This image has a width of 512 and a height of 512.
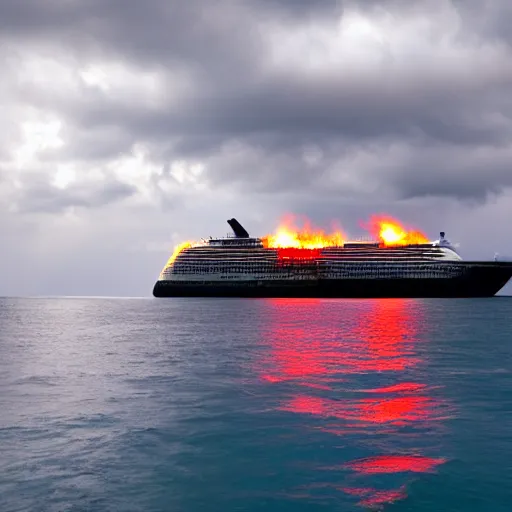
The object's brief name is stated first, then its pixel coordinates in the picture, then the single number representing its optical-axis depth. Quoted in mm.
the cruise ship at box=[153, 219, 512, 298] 152750
